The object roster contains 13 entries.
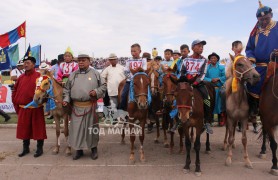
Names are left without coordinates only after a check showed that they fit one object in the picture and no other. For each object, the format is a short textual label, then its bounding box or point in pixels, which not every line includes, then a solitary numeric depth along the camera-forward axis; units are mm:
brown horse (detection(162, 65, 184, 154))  5930
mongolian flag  13469
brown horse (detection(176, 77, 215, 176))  4816
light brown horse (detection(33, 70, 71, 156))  6093
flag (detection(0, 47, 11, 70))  12883
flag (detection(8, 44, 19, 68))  13852
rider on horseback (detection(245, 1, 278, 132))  5469
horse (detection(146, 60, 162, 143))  6696
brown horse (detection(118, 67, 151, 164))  5433
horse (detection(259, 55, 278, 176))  5086
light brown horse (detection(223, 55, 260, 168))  5195
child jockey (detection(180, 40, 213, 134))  5809
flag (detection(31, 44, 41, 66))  14197
